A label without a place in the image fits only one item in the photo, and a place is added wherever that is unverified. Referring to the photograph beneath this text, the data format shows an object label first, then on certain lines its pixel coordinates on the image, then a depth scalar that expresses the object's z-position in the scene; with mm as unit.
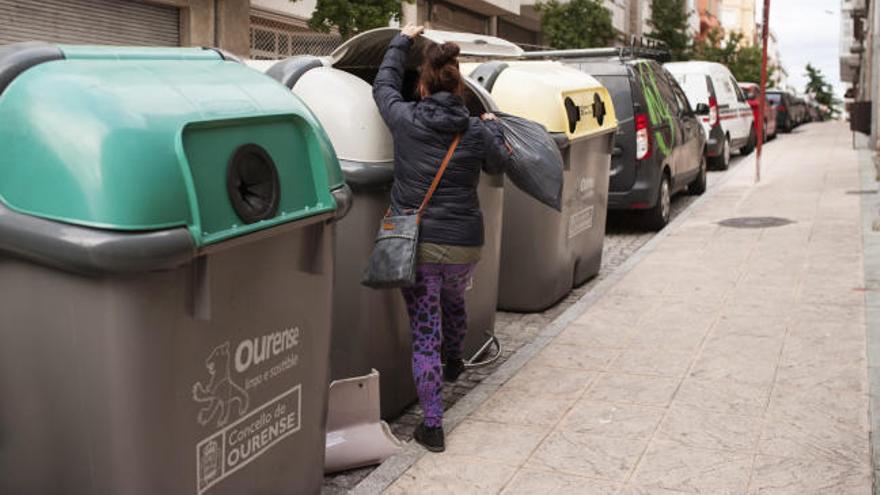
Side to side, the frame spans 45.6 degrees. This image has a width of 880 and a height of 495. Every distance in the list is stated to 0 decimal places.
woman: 4633
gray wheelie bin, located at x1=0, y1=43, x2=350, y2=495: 2908
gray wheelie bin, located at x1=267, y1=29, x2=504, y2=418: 4641
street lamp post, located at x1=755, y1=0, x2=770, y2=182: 14695
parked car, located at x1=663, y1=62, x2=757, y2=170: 17125
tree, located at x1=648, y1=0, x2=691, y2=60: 41531
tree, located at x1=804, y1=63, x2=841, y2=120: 117375
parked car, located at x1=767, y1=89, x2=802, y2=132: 31375
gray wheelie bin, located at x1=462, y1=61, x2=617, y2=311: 7188
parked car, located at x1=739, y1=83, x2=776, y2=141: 23500
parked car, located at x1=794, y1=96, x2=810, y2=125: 37100
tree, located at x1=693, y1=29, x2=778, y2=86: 50469
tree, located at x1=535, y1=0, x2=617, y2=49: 31859
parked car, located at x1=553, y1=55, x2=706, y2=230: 10625
